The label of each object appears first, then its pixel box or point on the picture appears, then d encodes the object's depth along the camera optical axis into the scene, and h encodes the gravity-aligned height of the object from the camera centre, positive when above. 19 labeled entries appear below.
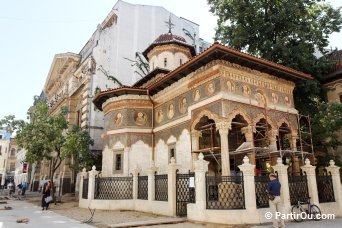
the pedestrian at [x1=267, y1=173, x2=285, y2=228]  8.79 -0.46
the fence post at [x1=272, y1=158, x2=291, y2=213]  10.54 -0.17
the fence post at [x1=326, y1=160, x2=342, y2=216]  11.97 -0.16
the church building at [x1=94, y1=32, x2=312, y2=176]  13.14 +3.37
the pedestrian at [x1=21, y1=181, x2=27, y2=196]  28.47 -0.86
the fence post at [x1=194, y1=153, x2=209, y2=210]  10.23 -0.14
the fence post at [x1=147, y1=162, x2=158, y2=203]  13.36 -0.10
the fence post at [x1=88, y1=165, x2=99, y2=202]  15.82 -0.29
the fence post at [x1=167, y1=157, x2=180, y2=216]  11.87 -0.22
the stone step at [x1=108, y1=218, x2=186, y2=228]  9.90 -1.51
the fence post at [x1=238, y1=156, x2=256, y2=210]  9.55 -0.18
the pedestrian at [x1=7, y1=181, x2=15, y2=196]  31.22 -0.90
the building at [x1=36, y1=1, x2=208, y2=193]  23.56 +10.60
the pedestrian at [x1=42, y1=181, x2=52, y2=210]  16.28 -0.90
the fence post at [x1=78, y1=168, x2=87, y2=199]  17.11 +0.13
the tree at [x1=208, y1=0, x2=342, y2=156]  18.92 +9.84
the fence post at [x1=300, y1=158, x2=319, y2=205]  11.36 -0.11
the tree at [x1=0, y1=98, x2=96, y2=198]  19.22 +2.73
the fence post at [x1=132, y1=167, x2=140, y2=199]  14.98 -0.24
